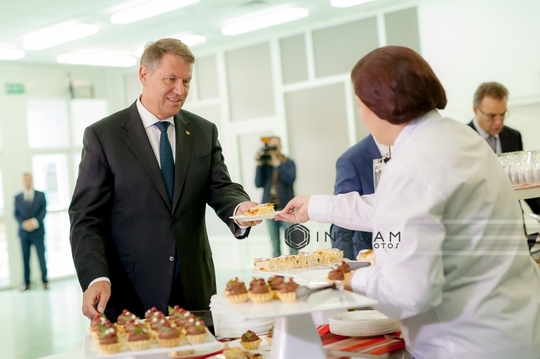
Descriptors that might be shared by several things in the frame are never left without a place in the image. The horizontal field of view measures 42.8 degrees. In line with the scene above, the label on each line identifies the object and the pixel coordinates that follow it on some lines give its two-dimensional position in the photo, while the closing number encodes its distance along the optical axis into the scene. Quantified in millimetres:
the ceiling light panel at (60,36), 9078
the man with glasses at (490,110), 4695
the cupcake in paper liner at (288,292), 1607
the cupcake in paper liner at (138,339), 1601
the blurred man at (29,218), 10562
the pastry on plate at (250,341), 1891
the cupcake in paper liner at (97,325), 1702
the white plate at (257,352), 1821
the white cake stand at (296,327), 1539
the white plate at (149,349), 1572
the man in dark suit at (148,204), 2637
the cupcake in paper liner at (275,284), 1639
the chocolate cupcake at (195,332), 1622
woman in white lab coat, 1443
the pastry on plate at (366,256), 2402
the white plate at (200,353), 1843
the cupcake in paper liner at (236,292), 1672
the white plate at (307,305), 1468
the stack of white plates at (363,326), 1938
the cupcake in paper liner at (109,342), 1602
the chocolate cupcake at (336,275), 1706
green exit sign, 11305
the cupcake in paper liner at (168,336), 1591
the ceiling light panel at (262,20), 8938
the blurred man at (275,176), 9312
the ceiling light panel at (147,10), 7992
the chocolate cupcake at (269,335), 1986
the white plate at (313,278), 1664
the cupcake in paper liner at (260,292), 1634
